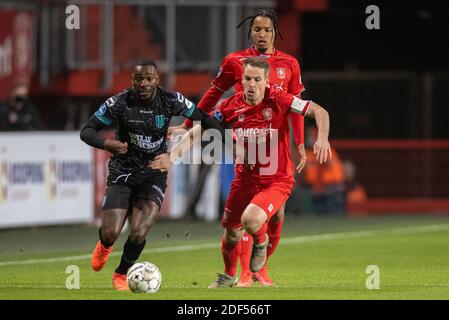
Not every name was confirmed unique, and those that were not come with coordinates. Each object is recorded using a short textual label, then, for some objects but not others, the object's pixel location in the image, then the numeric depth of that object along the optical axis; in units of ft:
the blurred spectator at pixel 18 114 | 74.69
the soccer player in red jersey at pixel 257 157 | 43.73
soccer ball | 41.27
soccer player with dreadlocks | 45.47
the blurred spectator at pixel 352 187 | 89.10
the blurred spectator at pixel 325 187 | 86.94
